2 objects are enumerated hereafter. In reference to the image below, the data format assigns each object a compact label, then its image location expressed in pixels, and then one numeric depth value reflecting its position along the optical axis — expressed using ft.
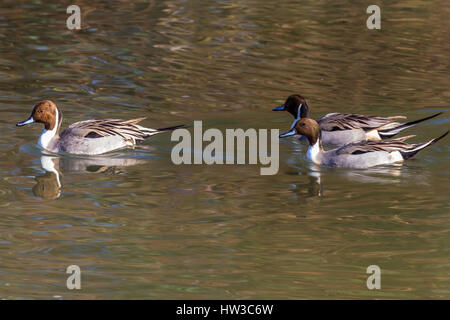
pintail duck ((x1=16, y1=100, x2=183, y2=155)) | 39.04
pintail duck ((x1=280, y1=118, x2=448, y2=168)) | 37.19
